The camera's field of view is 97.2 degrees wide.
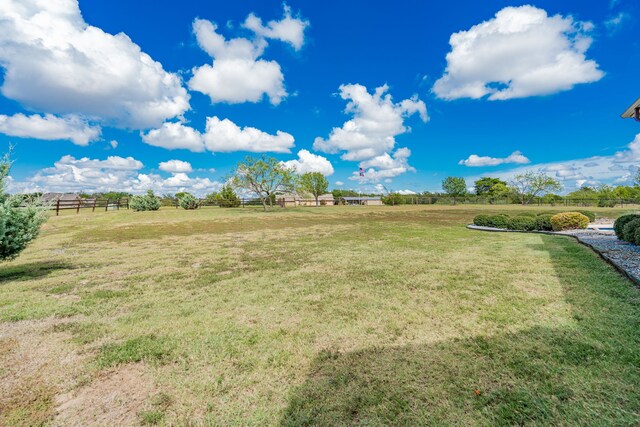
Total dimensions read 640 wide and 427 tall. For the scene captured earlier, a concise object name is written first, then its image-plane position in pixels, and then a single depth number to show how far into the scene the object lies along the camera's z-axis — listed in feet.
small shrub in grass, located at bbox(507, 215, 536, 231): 41.11
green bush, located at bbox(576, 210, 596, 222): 50.57
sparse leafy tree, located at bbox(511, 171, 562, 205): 187.11
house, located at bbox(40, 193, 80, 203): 205.63
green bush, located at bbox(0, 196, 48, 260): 16.12
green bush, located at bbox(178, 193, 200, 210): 125.29
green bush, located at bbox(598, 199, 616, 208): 136.46
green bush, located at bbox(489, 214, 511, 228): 44.78
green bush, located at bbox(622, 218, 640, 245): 24.66
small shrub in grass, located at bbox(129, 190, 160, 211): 106.42
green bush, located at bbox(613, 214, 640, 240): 27.40
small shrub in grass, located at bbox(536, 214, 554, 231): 40.63
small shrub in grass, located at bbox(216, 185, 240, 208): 145.89
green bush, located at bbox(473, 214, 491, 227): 47.83
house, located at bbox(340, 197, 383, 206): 284.20
